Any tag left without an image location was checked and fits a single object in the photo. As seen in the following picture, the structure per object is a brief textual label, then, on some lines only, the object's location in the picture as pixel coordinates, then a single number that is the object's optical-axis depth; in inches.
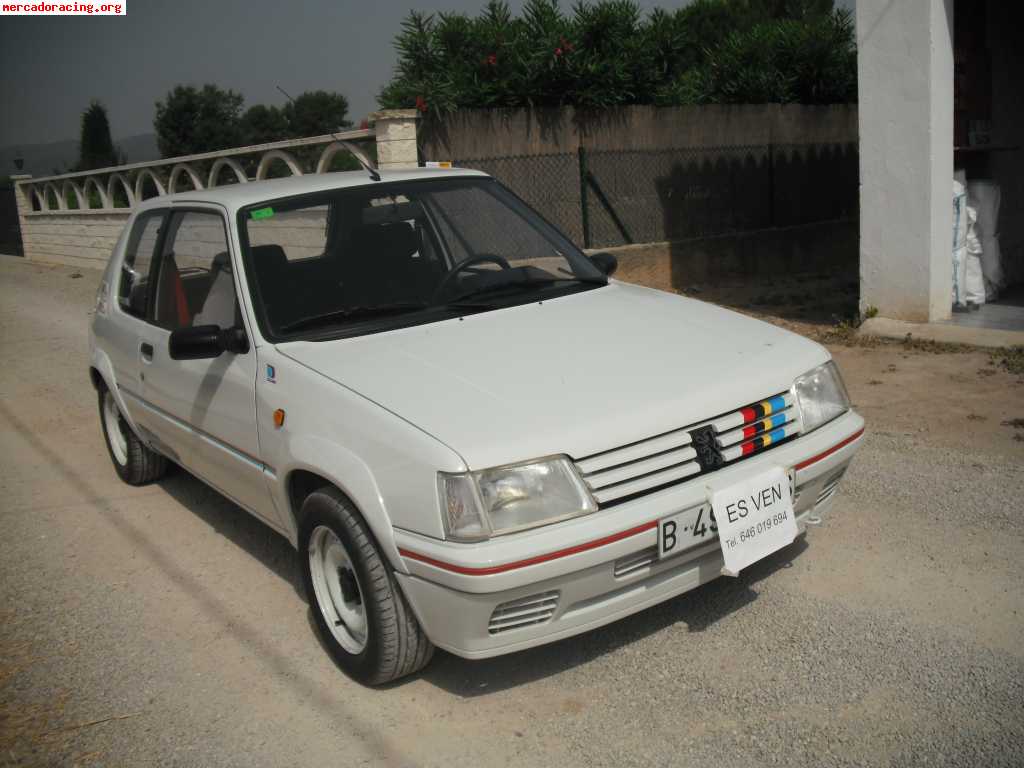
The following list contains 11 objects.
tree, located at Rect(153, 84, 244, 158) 3198.8
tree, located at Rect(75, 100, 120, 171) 2812.5
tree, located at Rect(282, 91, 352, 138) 3550.7
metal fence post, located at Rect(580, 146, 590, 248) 456.1
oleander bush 474.0
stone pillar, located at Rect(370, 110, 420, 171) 404.8
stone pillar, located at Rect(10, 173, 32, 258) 1024.9
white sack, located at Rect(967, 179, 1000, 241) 359.3
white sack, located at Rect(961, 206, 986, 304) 345.7
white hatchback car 116.8
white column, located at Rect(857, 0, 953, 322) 306.3
